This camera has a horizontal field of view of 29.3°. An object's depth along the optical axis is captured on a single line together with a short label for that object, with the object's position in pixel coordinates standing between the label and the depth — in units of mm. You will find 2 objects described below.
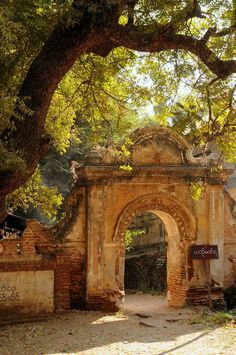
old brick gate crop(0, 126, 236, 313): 11656
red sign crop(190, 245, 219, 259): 12680
